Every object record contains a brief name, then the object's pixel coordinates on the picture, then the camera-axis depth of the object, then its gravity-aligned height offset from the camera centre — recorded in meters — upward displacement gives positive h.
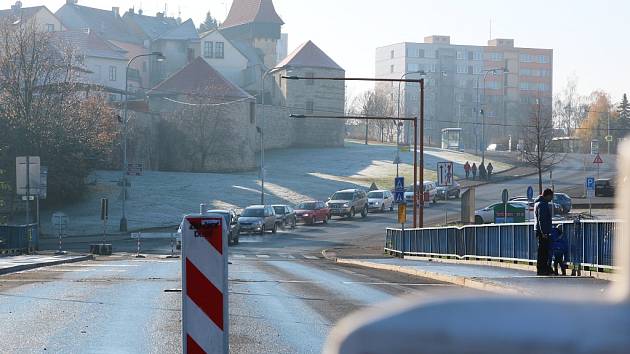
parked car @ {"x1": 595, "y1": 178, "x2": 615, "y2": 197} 77.69 -2.69
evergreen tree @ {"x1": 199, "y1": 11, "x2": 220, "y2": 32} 198.24 +24.24
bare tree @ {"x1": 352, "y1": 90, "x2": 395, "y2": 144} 161.62 +6.81
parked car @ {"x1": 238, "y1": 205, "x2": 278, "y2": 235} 57.84 -3.93
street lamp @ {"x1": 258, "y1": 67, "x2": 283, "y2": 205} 72.61 -1.55
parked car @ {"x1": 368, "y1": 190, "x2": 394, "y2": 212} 74.19 -3.57
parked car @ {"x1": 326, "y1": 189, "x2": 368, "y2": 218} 69.62 -3.53
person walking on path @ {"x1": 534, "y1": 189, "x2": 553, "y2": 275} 19.61 -1.46
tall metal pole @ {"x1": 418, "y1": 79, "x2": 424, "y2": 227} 39.04 +1.28
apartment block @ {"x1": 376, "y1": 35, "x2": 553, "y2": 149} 175.88 +10.36
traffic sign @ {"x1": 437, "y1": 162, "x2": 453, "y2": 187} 40.25 -0.78
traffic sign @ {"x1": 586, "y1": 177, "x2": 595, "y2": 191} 51.53 -1.57
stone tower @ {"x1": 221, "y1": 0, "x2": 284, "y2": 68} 154.25 +19.12
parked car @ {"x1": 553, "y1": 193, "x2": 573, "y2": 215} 64.47 -3.13
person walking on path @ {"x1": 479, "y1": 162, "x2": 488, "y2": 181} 92.88 -1.88
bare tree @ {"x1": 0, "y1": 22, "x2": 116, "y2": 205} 63.12 +2.30
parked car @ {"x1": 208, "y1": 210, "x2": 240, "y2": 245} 49.16 -3.93
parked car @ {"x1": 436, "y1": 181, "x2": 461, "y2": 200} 79.88 -3.18
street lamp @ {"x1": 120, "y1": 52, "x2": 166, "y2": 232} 60.98 -4.19
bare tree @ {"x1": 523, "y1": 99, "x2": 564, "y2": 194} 60.53 +0.78
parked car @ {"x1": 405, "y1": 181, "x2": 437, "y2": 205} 74.89 -3.00
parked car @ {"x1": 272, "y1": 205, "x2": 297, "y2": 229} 63.00 -4.02
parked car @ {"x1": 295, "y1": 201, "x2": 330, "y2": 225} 66.56 -3.98
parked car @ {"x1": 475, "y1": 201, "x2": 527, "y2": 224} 59.25 -3.70
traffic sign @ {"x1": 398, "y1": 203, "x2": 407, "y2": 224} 38.47 -2.32
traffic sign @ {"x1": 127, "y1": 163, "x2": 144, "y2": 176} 56.28 -1.02
